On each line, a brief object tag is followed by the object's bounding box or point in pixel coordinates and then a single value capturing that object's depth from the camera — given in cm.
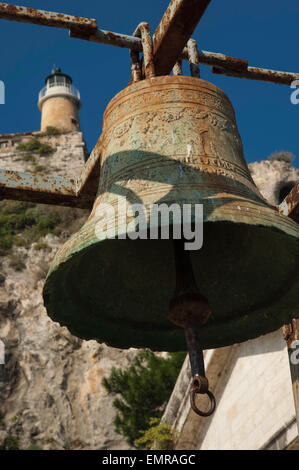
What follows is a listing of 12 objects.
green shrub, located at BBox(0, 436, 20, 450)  1578
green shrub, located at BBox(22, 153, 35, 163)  3008
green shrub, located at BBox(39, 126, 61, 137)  3209
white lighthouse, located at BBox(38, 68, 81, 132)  3431
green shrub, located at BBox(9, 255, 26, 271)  2186
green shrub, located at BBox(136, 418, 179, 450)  791
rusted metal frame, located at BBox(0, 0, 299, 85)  262
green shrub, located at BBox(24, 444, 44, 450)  1548
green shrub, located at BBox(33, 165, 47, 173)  2896
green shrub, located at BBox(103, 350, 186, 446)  1464
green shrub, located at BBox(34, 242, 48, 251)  2317
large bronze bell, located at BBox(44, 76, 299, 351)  250
